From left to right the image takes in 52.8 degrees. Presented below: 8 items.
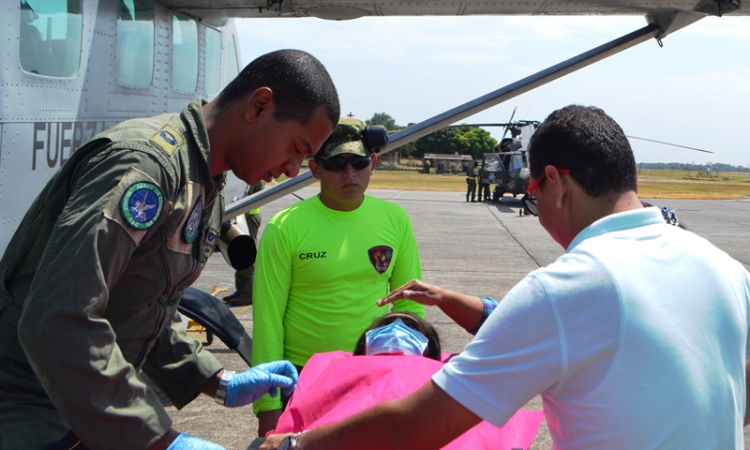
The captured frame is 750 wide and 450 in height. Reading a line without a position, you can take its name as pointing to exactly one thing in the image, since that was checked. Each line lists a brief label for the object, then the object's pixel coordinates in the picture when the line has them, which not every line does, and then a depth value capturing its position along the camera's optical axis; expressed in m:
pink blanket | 2.55
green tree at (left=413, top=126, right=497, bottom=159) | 89.31
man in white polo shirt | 1.57
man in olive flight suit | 1.57
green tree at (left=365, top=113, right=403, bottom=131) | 92.12
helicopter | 27.30
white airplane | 4.27
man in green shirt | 3.32
